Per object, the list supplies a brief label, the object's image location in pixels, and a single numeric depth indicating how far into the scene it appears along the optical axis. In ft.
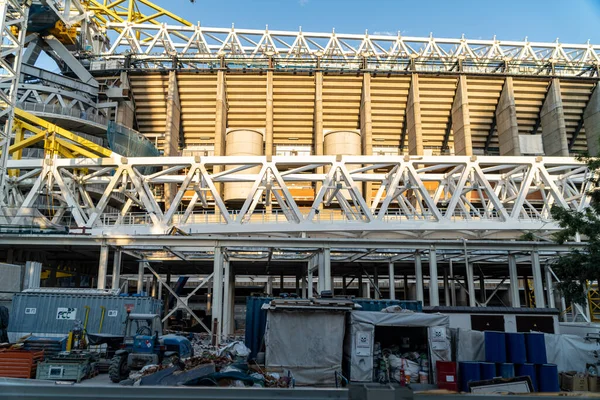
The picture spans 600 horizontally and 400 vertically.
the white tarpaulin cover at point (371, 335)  46.44
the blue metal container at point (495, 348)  45.50
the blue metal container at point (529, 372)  43.96
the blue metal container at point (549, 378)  43.55
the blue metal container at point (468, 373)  43.70
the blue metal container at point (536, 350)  45.50
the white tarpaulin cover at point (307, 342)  45.75
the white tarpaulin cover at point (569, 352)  50.47
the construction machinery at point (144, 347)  48.73
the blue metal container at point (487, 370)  43.59
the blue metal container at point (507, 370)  44.43
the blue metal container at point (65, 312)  64.80
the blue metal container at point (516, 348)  45.27
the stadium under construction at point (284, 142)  96.68
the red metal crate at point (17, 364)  47.48
